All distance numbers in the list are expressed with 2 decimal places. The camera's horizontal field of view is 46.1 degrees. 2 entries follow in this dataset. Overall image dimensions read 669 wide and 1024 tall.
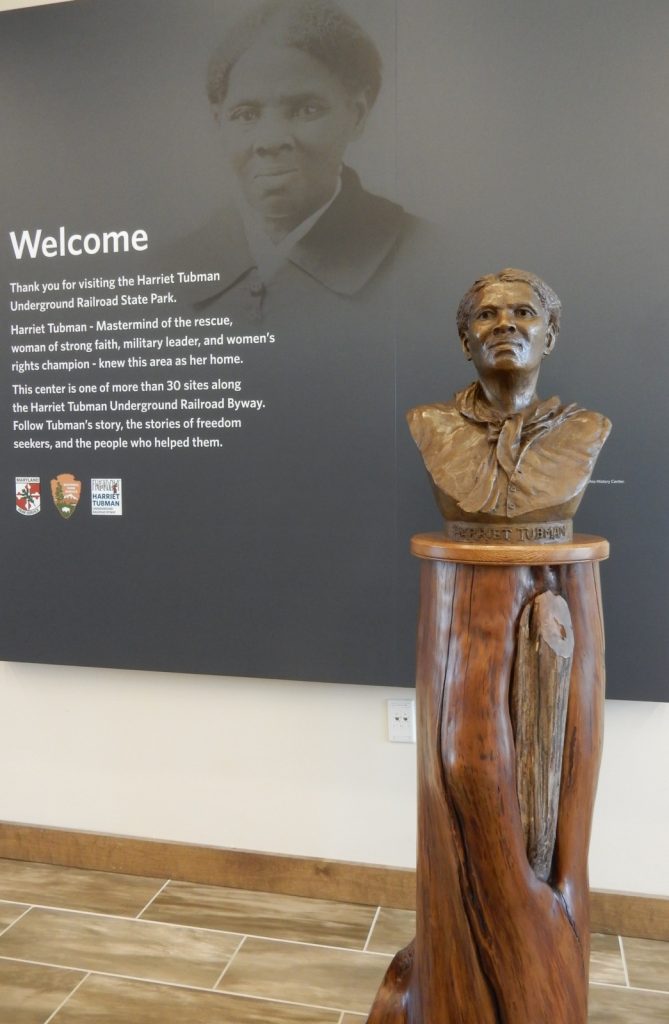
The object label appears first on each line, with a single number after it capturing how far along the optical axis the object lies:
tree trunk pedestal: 1.42
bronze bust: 1.46
